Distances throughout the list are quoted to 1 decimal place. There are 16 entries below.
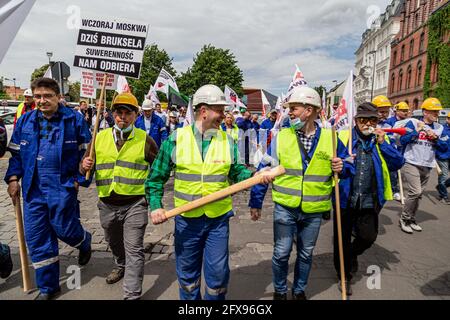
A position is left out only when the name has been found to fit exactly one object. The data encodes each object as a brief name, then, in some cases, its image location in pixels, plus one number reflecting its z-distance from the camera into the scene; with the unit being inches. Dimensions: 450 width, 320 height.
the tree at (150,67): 1839.3
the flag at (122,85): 310.9
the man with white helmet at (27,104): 281.1
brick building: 1614.2
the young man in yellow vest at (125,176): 130.8
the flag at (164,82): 425.7
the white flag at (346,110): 136.3
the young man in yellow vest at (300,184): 123.1
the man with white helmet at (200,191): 108.9
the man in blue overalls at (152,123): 305.1
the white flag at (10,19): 108.2
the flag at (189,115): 250.0
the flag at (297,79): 249.8
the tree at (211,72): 1996.8
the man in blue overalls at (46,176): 129.0
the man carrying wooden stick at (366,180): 143.7
